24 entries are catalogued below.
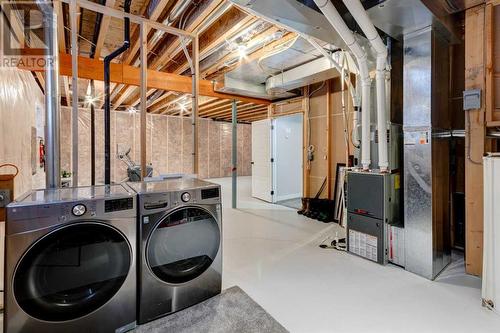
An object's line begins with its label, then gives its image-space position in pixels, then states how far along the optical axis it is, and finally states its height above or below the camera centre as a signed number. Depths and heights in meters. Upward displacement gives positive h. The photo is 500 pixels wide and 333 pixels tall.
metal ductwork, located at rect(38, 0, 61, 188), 1.92 +0.44
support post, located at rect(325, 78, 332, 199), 4.48 +0.50
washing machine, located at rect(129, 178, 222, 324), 1.69 -0.59
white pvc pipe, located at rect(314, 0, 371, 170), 1.99 +0.97
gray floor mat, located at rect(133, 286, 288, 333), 1.66 -1.09
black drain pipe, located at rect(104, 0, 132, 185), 2.50 +0.63
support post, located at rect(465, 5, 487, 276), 2.27 +0.20
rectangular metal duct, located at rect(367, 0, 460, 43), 2.00 +1.28
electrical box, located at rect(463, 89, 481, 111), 2.22 +0.58
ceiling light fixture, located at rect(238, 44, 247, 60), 3.39 +1.62
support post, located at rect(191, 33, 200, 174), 2.95 +0.71
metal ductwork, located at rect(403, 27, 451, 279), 2.34 +0.12
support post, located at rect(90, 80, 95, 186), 2.95 +0.26
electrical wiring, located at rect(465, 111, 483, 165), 2.34 +0.23
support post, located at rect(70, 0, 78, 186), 2.12 +0.59
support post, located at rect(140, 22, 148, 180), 2.56 +0.81
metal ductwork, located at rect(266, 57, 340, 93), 3.59 +1.39
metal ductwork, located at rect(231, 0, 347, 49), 1.93 +1.27
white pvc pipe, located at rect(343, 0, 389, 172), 2.33 +0.68
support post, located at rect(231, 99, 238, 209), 5.23 +0.28
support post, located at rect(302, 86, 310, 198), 4.89 +0.45
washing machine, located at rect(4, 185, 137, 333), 1.31 -0.56
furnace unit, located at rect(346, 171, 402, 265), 2.61 -0.52
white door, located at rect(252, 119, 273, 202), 5.75 +0.10
